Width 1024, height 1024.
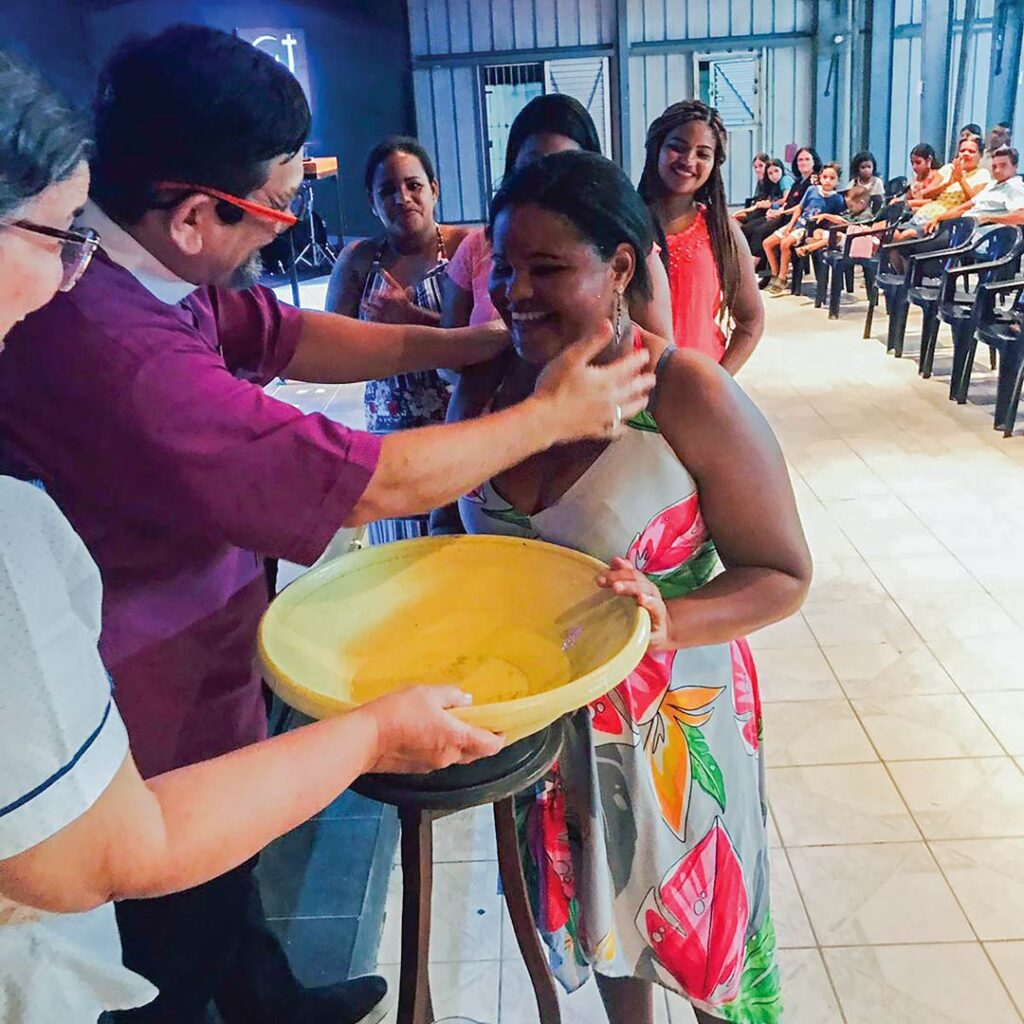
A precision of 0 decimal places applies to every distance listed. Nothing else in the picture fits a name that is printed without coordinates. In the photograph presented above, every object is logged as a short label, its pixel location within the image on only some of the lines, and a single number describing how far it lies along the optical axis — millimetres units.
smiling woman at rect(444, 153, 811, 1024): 1235
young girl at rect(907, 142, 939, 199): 8711
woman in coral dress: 2699
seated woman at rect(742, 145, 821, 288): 9734
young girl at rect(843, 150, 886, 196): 9078
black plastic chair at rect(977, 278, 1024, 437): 4855
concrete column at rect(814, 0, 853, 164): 11250
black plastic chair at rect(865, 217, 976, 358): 6352
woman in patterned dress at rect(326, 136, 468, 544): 2494
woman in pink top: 2102
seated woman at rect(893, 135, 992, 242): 7812
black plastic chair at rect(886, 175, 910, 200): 9580
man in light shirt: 6996
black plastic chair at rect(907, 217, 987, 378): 5965
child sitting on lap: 8820
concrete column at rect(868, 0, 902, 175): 10539
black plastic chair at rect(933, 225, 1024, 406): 5371
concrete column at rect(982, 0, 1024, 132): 9094
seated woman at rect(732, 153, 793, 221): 10398
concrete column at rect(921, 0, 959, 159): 9454
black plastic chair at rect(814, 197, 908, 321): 7770
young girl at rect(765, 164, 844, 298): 9133
